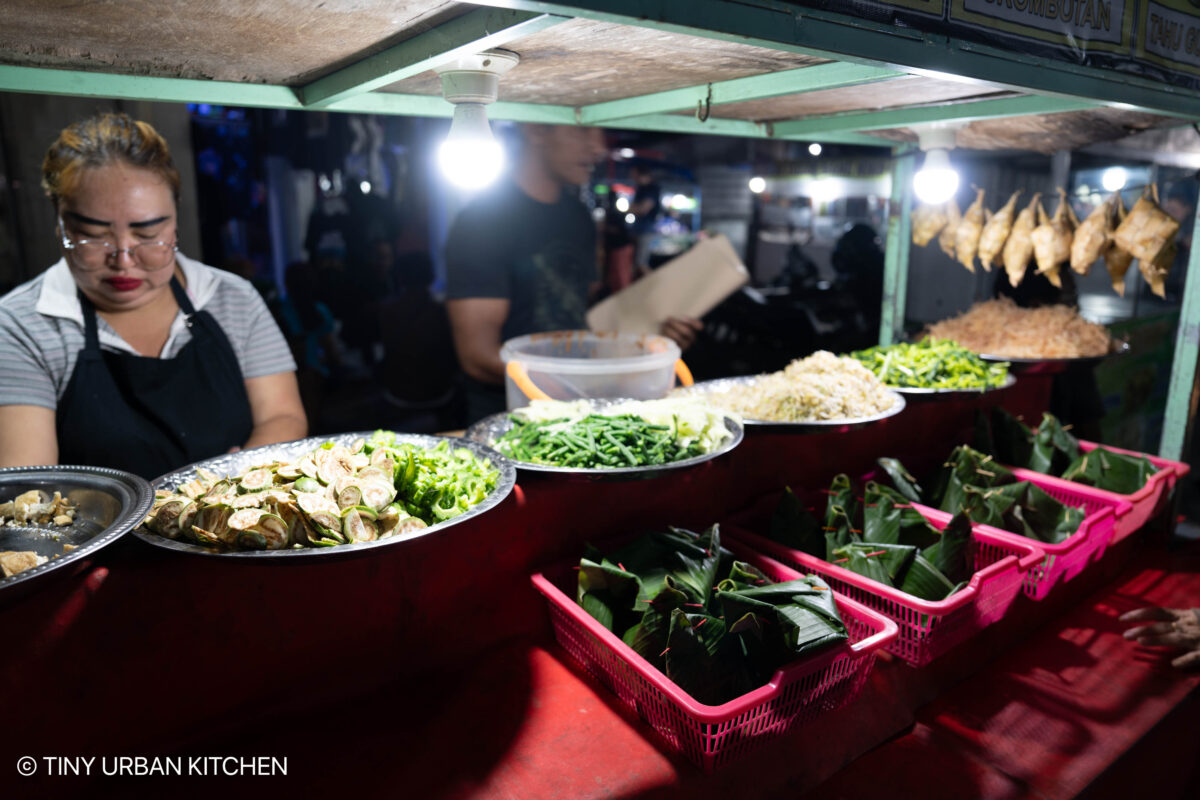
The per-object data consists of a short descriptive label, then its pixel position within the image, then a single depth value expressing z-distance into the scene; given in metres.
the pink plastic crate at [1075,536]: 2.22
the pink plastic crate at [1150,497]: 2.63
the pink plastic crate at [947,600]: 1.88
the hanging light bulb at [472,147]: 1.86
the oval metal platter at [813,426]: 2.51
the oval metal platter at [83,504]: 1.34
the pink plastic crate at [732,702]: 1.52
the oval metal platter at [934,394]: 3.09
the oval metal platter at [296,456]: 1.37
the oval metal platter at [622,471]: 1.97
